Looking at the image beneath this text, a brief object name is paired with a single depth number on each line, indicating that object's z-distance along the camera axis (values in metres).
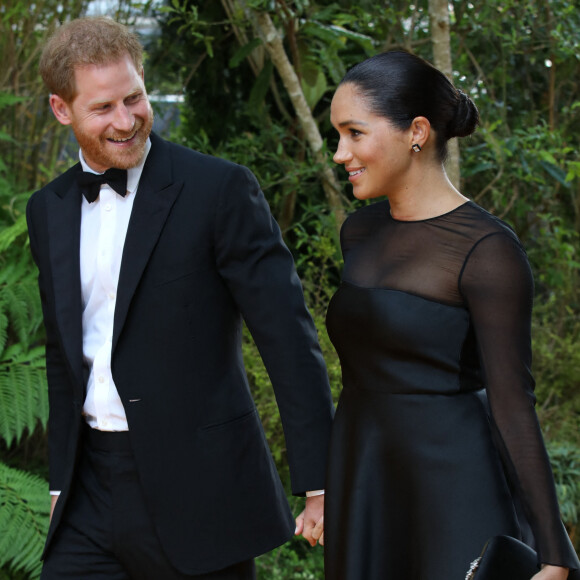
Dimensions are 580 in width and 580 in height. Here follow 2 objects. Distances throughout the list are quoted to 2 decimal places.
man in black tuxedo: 4.37
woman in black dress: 3.58
